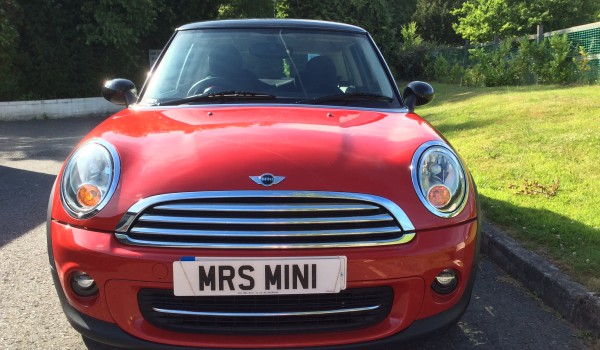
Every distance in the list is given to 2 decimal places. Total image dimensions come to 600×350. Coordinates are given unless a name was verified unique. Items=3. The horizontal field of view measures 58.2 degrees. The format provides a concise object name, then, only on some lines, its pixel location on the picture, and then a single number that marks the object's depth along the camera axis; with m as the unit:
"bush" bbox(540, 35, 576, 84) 13.77
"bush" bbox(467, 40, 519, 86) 15.89
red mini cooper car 1.94
